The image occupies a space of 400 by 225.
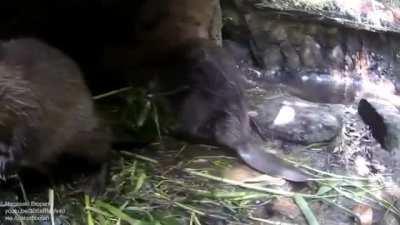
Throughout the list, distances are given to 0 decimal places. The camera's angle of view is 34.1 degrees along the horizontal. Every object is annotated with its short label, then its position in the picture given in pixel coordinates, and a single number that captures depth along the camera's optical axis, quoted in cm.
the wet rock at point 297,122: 221
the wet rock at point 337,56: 337
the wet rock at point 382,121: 220
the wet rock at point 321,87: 264
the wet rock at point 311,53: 337
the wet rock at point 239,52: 307
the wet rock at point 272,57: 329
